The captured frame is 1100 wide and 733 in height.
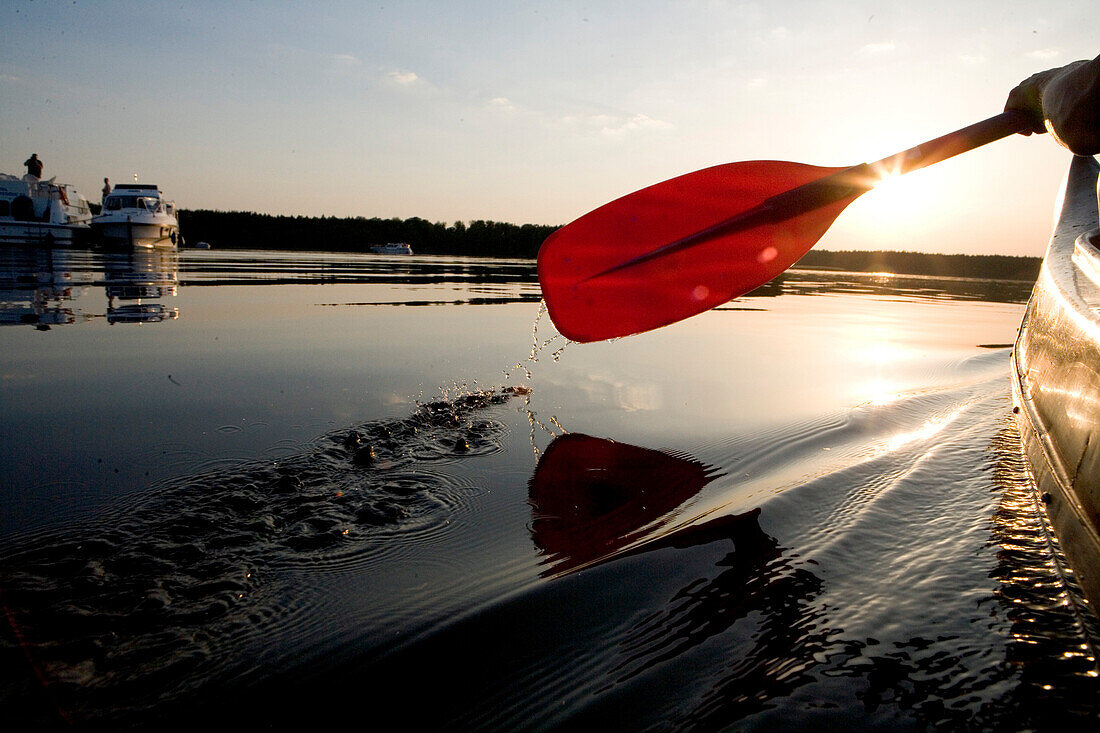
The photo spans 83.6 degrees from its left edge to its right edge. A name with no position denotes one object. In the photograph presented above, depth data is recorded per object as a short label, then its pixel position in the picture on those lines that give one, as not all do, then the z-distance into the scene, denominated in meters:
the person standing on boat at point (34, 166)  28.78
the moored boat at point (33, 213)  27.17
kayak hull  1.60
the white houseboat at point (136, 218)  27.19
